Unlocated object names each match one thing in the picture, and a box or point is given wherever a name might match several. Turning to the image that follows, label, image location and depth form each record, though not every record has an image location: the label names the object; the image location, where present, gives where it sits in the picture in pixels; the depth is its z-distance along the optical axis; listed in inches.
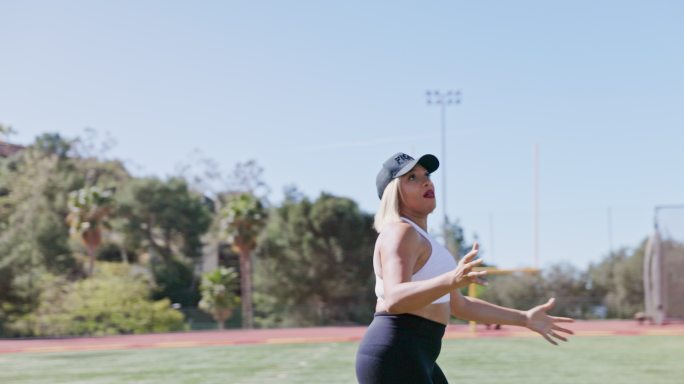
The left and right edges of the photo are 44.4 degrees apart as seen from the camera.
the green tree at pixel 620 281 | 1405.0
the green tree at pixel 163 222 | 2052.2
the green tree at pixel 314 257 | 1706.4
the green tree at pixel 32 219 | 1378.0
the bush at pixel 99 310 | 1352.1
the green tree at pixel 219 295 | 1524.4
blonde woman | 108.4
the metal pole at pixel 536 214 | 931.8
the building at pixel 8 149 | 2295.8
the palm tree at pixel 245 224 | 1592.0
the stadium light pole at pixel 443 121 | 1635.6
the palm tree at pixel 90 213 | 1577.3
